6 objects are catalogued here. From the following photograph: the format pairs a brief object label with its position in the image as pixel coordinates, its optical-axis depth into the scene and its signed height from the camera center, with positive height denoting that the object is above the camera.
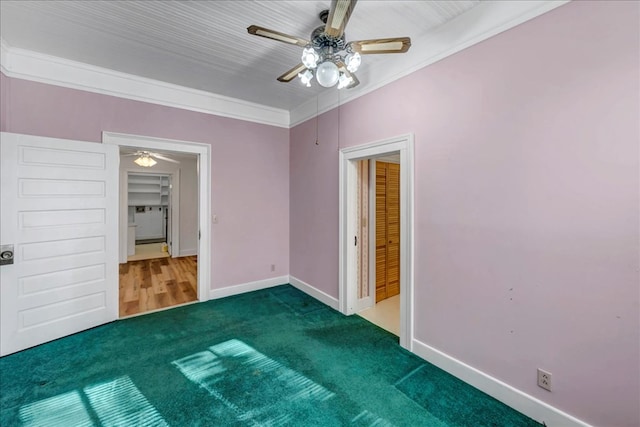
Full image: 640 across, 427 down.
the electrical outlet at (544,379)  1.70 -1.08
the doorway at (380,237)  3.49 -0.33
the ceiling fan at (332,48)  1.63 +1.13
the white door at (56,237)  2.46 -0.22
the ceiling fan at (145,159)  5.79 +1.25
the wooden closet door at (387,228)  3.76 -0.20
